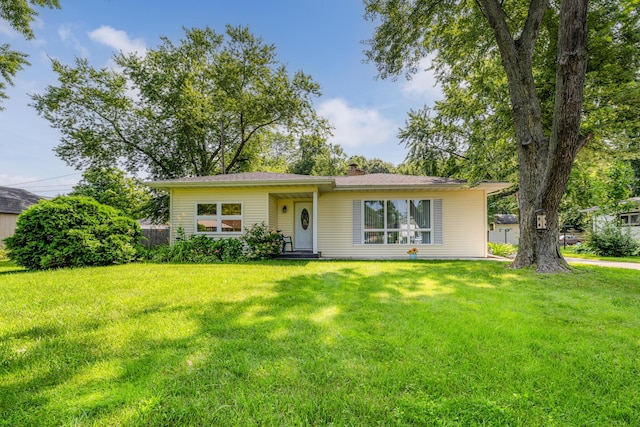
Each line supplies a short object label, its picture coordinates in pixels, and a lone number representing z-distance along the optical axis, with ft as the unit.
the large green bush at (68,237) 22.09
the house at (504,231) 89.76
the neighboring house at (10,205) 48.03
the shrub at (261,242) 29.81
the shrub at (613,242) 40.37
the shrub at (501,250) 40.34
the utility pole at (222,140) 51.57
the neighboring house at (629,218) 46.75
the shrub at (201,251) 28.81
